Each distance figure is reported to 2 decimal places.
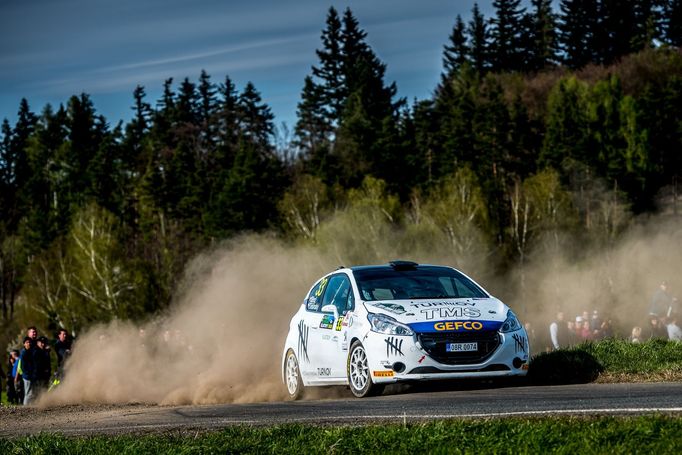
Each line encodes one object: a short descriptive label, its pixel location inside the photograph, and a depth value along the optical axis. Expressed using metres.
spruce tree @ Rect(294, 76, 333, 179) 101.69
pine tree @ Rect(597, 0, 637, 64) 115.19
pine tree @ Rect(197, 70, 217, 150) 117.25
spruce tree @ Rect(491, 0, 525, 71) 112.62
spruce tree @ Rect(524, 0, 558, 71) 115.19
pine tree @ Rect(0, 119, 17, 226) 112.07
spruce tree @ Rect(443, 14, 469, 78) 113.25
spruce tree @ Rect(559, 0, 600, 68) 115.19
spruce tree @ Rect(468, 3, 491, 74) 111.75
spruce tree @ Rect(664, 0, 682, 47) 113.06
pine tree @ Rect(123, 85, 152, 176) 105.19
